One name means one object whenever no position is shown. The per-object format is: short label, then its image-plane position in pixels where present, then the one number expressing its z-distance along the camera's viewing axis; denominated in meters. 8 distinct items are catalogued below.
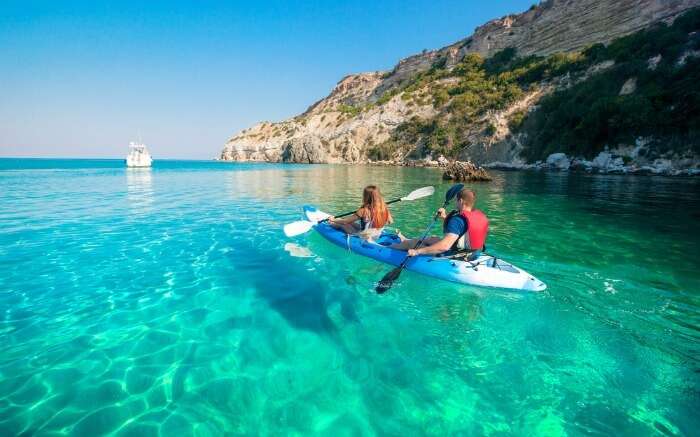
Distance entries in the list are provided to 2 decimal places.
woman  7.93
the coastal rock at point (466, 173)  27.23
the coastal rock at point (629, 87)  34.44
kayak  6.13
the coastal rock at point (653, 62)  34.38
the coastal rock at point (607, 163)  30.45
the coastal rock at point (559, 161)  36.06
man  6.18
